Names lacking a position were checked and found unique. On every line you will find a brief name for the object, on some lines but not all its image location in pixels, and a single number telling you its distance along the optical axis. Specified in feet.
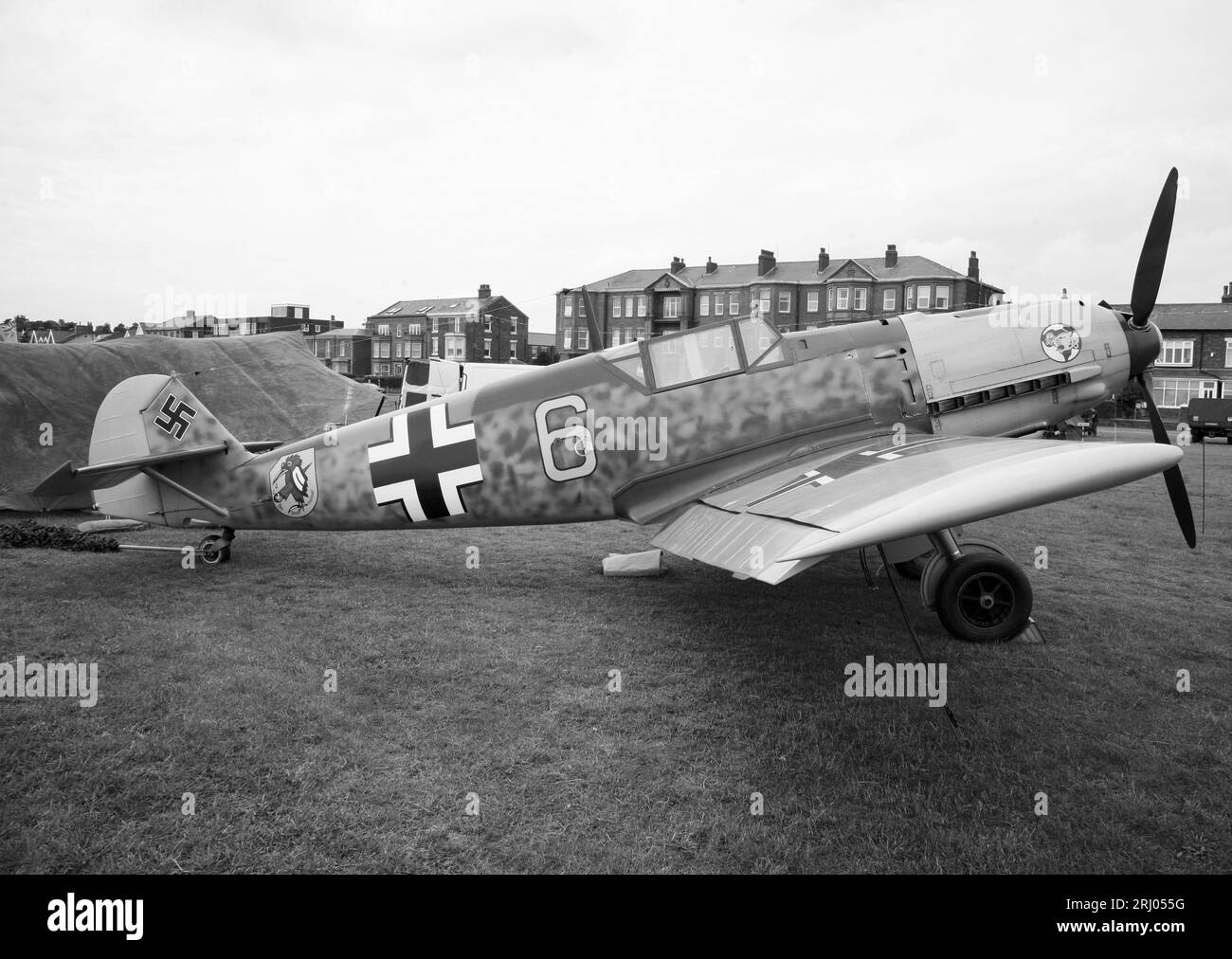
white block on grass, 24.63
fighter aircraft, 19.47
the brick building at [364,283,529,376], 226.79
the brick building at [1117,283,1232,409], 151.74
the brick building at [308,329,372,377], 245.04
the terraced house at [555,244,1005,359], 183.52
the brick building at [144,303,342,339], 157.75
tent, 34.42
